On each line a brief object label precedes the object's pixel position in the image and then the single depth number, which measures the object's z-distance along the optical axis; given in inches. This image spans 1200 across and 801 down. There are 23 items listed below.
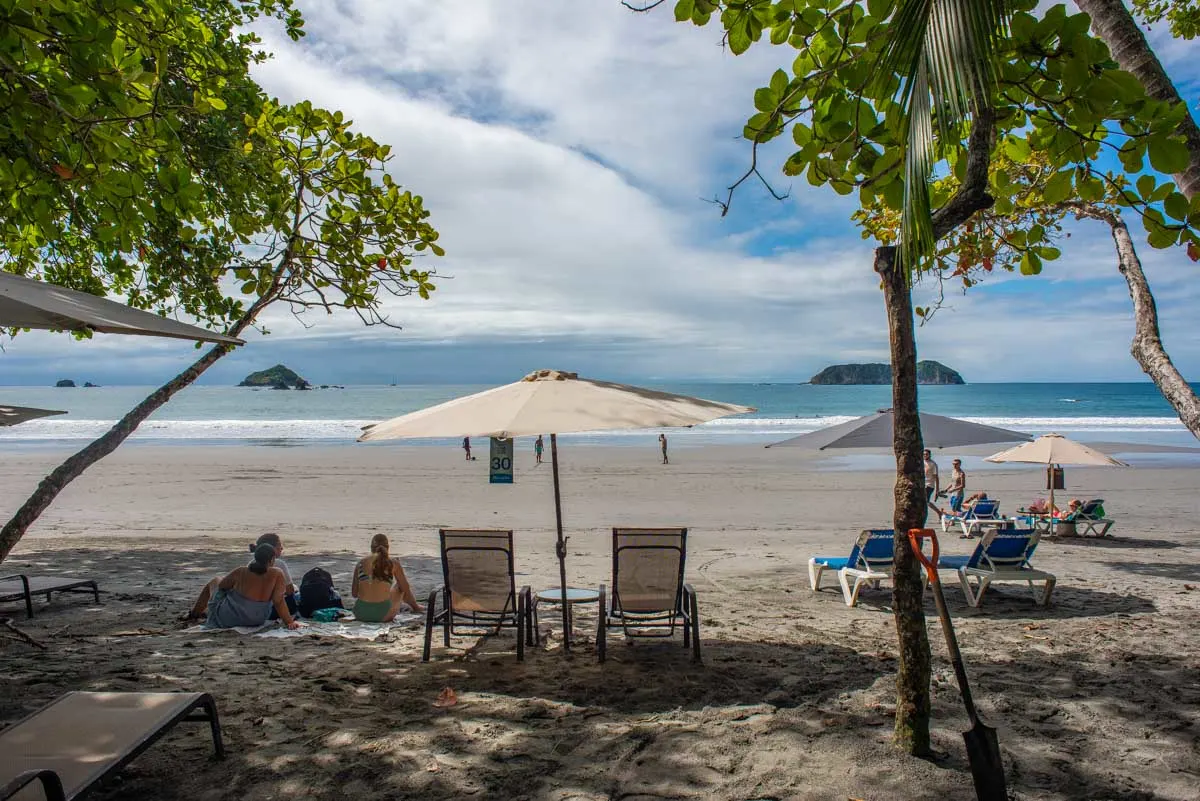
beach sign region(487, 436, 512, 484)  277.7
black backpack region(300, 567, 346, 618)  284.5
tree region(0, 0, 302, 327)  147.9
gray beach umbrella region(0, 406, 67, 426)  261.9
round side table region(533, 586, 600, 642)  241.3
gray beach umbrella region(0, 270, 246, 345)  113.8
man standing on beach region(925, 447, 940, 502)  595.3
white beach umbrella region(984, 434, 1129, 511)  495.2
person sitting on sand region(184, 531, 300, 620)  273.7
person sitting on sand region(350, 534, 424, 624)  274.5
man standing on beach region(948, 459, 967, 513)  574.2
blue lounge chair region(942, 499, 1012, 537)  512.7
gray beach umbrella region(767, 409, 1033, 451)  373.1
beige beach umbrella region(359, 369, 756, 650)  196.5
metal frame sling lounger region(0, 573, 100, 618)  277.9
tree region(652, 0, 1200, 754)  125.7
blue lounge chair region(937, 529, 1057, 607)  309.0
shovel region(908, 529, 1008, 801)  130.5
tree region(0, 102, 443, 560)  262.8
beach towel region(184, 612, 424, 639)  260.2
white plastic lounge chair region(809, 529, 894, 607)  309.6
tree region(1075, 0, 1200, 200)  148.7
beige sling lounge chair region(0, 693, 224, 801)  119.6
